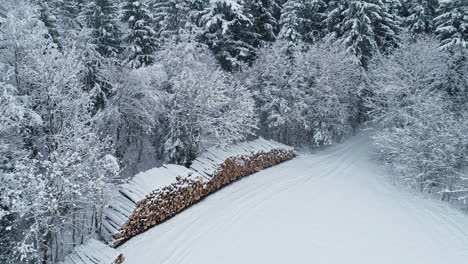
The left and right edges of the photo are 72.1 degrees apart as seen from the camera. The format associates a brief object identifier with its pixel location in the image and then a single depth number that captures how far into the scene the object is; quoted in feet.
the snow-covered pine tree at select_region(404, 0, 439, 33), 91.91
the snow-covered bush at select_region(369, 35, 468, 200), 44.86
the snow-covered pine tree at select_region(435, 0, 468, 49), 67.61
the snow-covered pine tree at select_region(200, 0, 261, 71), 66.69
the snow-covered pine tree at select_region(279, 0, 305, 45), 84.07
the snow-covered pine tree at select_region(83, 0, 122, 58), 63.31
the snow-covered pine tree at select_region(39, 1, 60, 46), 50.83
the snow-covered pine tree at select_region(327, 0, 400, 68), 85.71
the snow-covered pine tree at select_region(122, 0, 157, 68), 65.31
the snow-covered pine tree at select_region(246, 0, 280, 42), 83.41
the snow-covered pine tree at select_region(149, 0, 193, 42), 70.59
